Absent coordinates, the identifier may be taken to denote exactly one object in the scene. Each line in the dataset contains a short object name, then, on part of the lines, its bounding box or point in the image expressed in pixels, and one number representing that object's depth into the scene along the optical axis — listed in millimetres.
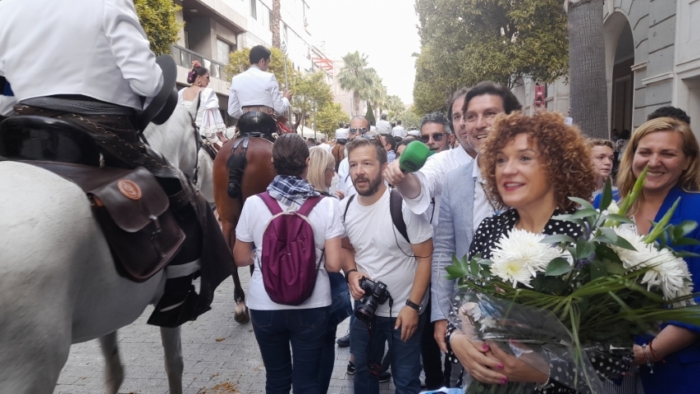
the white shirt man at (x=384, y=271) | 3086
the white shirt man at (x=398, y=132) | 14165
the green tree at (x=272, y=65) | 26250
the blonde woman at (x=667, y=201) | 2242
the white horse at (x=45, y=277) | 1751
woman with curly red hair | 2018
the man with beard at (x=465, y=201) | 2748
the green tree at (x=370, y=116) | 28041
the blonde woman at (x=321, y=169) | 4527
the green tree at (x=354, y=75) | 76125
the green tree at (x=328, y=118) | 44228
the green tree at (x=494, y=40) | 16922
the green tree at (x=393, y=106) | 101581
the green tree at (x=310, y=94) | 37531
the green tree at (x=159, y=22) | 10898
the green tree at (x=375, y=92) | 78338
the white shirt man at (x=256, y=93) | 6438
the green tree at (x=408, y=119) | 102325
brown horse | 5625
